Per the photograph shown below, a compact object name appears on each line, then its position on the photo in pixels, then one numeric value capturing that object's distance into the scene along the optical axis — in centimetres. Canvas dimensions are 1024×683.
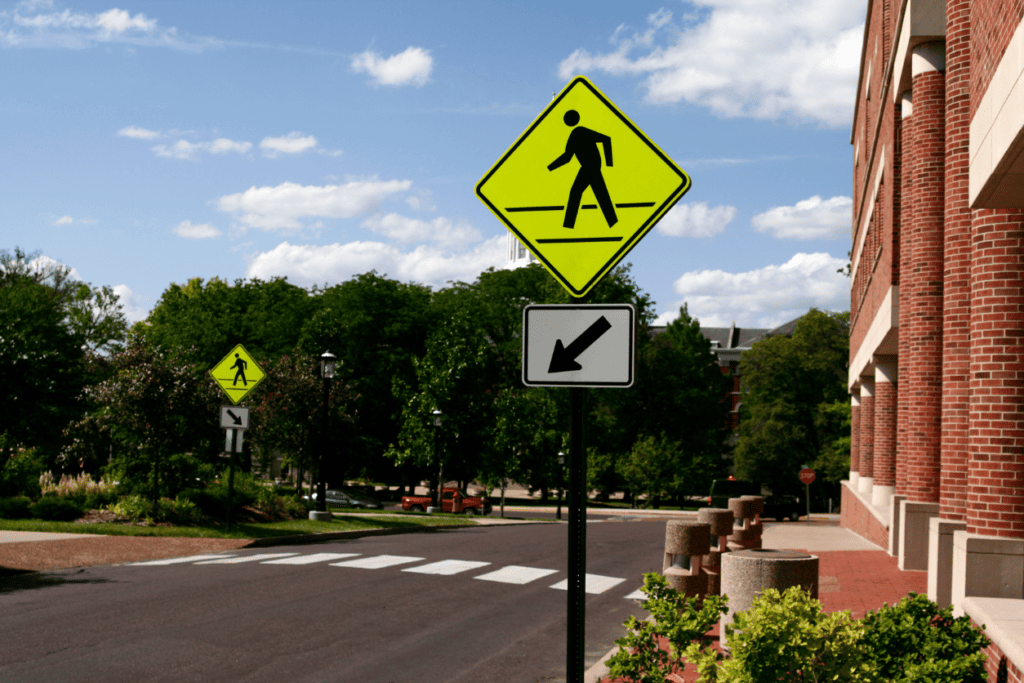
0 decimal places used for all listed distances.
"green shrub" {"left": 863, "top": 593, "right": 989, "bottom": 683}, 509
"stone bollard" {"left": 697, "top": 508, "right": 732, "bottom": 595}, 1162
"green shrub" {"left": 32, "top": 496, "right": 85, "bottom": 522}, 2089
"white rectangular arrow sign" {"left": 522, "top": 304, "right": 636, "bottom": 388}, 416
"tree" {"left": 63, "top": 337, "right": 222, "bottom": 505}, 2038
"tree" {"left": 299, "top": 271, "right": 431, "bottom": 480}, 5194
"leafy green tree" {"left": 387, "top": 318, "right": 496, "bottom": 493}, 4488
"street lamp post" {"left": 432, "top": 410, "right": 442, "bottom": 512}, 4031
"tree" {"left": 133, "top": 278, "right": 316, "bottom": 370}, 5422
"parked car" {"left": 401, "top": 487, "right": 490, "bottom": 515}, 4606
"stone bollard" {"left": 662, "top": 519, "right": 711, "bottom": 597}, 1091
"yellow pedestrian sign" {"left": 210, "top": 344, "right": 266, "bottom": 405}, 1955
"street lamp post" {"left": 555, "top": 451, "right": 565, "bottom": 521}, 4694
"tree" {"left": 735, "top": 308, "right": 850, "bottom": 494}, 6356
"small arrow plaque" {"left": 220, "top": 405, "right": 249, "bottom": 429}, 1903
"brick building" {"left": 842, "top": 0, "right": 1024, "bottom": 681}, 674
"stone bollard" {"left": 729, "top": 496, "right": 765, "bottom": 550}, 1614
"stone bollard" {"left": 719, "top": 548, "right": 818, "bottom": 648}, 761
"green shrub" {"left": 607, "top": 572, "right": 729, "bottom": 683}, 579
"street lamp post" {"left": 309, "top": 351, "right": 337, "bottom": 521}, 2566
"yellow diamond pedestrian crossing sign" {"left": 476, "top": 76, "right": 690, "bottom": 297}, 446
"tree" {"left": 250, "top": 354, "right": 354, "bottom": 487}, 3947
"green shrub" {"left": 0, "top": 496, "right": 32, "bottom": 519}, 2097
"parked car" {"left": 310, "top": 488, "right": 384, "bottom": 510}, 4666
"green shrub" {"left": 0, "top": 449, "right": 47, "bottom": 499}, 2298
